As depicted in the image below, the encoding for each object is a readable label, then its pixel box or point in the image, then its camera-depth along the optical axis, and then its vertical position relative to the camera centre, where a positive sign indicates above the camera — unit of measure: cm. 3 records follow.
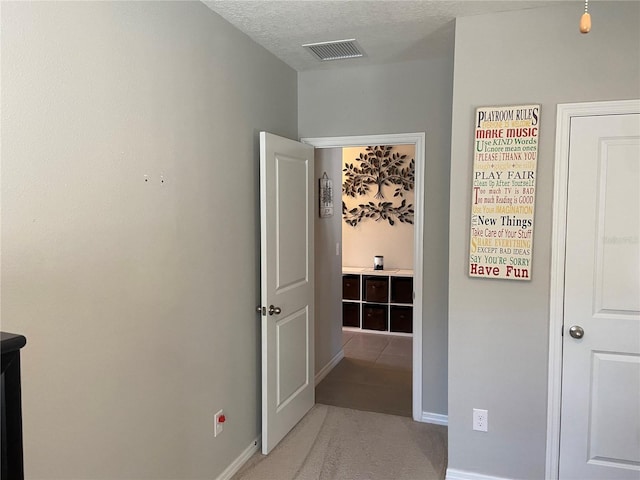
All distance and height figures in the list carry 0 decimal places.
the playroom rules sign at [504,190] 233 +13
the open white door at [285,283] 277 -47
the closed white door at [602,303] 222 -44
